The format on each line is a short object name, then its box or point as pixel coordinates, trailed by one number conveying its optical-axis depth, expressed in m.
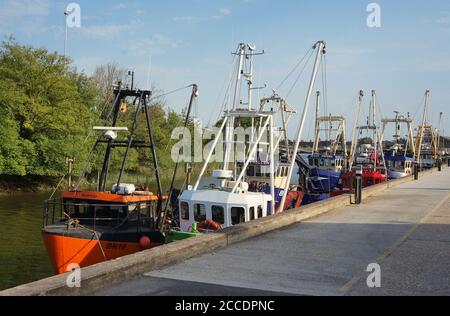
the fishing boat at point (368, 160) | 41.44
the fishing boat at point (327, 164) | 43.72
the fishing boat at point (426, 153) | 72.68
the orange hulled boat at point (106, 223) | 15.78
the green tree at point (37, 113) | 40.72
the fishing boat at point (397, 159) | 49.69
